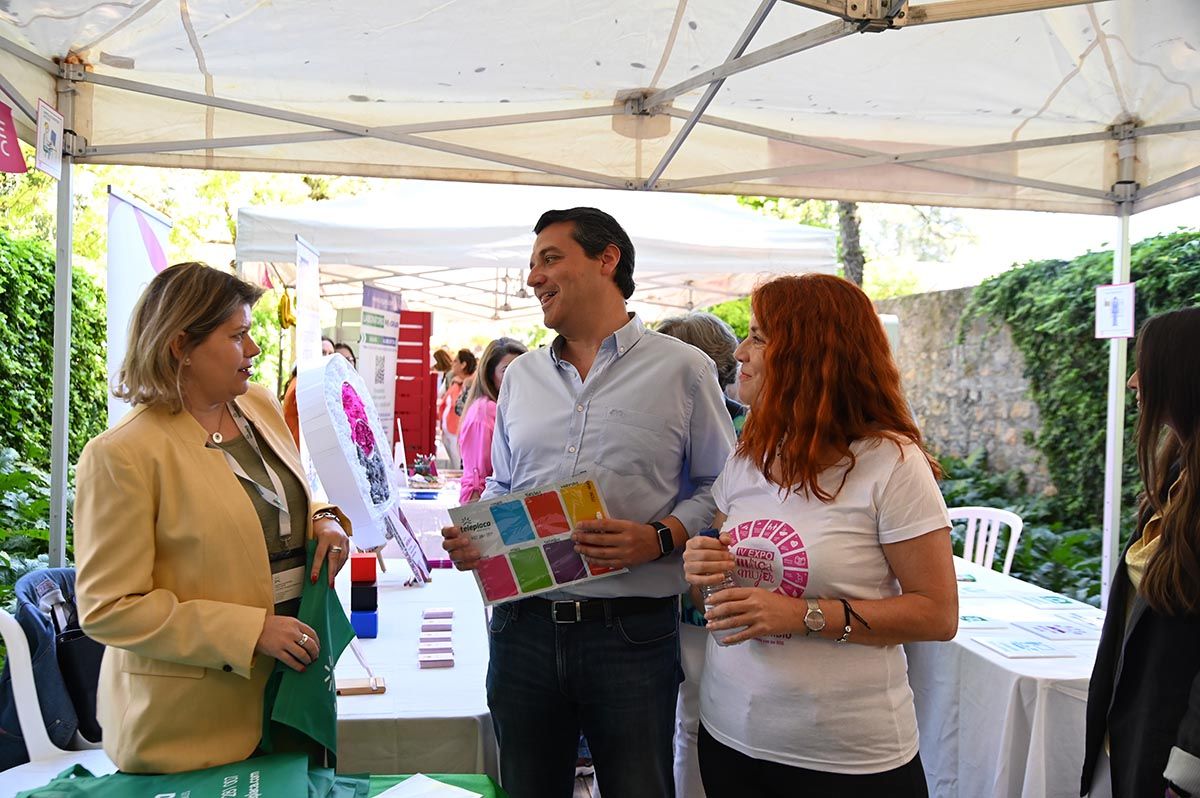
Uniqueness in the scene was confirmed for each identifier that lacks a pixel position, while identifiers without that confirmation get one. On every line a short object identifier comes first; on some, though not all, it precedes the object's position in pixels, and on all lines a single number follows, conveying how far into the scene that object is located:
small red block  2.65
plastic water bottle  1.60
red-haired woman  1.60
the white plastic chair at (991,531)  4.42
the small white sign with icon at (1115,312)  4.54
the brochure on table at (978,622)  3.09
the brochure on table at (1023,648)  2.76
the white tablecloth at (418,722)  2.05
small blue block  2.63
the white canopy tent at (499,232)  4.96
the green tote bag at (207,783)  1.56
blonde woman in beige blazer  1.59
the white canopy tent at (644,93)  3.11
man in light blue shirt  1.99
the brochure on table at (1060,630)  2.97
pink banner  2.48
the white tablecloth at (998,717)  2.54
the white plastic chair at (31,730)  2.22
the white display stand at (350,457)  2.38
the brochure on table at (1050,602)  3.41
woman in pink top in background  4.82
